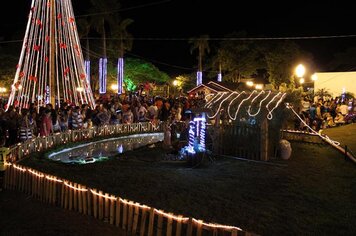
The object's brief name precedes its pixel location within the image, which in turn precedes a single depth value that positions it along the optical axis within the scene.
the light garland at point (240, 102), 12.60
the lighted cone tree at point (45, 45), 15.59
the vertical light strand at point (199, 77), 48.82
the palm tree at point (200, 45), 52.38
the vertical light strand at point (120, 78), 36.28
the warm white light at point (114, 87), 42.72
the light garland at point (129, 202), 5.25
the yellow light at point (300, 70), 17.33
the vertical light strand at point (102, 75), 34.43
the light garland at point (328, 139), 15.76
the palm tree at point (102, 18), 34.91
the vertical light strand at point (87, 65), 35.47
